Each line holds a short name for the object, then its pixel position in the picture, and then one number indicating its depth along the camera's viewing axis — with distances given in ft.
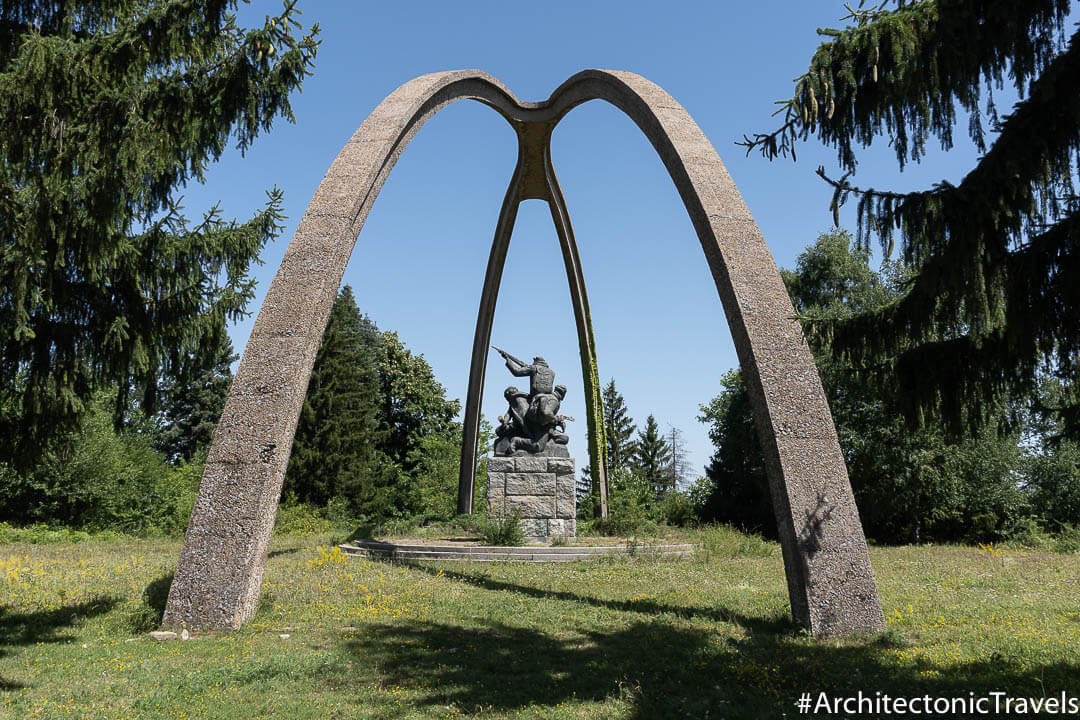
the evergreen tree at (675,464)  183.00
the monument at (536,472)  46.37
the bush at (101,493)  64.95
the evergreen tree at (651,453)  151.74
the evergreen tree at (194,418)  115.24
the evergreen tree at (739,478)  76.02
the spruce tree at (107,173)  18.56
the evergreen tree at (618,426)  152.71
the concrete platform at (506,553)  38.40
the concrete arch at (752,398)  20.56
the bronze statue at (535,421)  48.49
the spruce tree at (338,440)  92.84
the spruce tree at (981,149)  13.57
